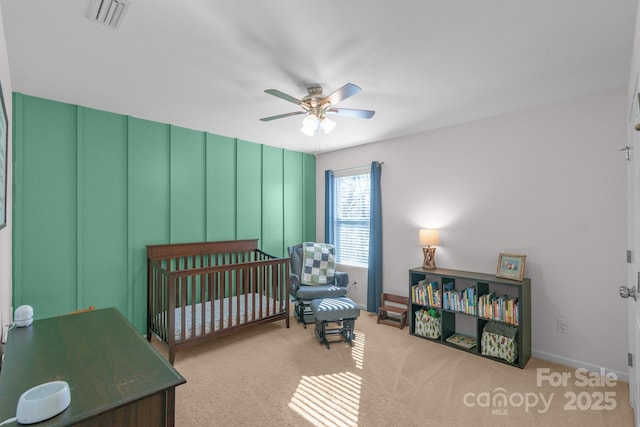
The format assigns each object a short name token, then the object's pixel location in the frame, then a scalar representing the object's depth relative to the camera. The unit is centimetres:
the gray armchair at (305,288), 364
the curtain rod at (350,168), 427
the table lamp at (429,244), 335
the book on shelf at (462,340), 296
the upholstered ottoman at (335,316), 303
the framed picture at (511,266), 278
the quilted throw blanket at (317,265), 399
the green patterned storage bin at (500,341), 265
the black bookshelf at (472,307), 265
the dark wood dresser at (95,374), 91
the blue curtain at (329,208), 462
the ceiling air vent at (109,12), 146
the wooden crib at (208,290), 273
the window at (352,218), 431
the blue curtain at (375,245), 402
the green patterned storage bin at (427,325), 319
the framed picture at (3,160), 137
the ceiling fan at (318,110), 227
